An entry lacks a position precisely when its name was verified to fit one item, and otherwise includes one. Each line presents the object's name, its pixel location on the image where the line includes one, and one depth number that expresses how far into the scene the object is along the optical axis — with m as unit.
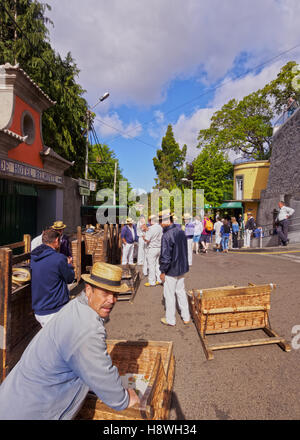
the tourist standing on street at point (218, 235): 12.87
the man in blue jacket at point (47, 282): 3.00
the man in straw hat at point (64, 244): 4.84
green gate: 8.97
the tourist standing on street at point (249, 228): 14.11
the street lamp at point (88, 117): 18.77
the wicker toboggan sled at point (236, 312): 3.66
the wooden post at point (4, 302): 2.62
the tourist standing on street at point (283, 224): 11.88
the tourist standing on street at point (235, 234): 14.20
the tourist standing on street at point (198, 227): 10.95
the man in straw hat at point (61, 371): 1.49
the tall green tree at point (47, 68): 15.26
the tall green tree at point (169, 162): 40.59
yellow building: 26.94
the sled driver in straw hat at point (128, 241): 8.46
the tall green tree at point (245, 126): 32.16
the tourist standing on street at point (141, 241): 8.68
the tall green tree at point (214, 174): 33.59
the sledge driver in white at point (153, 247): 6.34
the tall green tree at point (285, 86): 27.58
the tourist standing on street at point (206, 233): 11.78
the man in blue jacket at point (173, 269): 4.33
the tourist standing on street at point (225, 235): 12.35
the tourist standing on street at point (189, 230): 8.96
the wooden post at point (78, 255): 6.57
